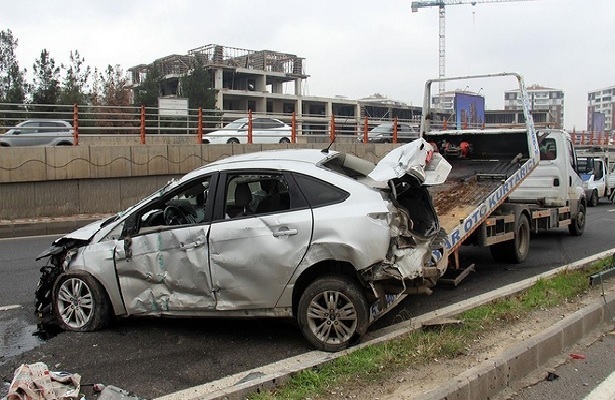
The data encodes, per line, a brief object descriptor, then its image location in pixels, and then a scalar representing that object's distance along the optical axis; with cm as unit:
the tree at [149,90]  5041
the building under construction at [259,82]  6812
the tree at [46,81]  3666
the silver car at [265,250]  463
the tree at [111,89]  4450
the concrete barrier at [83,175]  1364
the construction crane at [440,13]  11275
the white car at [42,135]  1684
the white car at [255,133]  2057
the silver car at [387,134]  2550
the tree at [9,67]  3881
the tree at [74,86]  3641
